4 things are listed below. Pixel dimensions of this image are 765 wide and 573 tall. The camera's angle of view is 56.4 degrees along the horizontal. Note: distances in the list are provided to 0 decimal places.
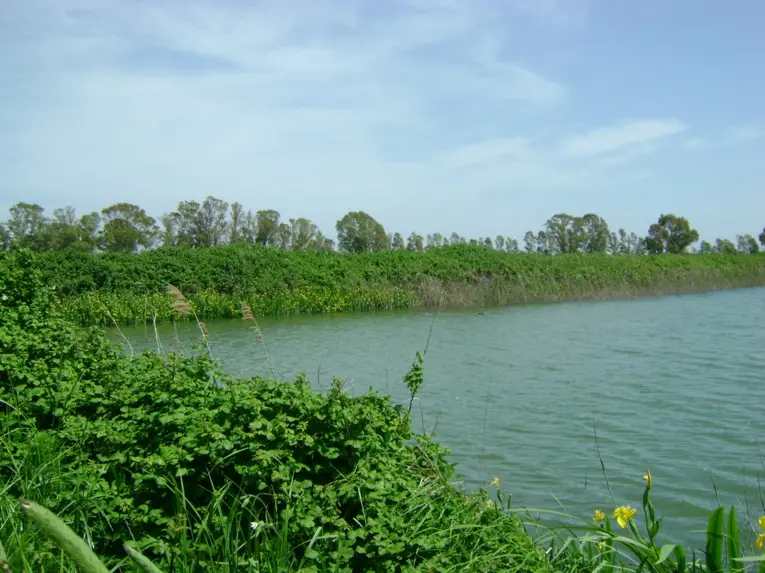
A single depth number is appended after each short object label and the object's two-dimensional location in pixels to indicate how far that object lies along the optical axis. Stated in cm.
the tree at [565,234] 5025
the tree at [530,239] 4869
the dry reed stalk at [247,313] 597
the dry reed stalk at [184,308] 555
